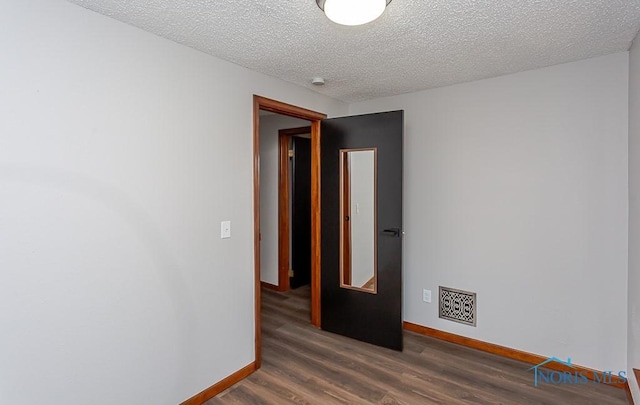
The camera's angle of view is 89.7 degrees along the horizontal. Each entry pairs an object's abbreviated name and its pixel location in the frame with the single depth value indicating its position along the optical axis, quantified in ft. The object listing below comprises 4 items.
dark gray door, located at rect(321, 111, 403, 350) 9.04
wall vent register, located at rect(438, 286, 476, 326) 9.24
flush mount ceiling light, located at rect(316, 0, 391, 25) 4.59
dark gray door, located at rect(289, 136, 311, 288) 14.05
